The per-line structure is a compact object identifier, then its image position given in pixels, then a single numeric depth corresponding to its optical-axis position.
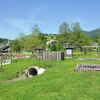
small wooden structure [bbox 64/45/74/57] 27.57
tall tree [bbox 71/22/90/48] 45.61
